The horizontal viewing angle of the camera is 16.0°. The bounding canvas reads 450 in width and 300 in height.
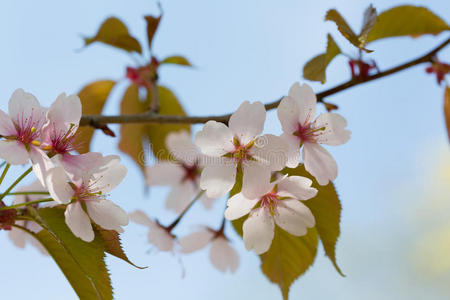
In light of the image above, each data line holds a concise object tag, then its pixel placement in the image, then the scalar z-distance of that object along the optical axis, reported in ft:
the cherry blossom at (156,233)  2.41
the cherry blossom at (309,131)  2.06
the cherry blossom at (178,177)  2.63
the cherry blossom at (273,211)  2.04
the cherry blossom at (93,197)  1.99
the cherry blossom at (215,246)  2.49
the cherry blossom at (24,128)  1.99
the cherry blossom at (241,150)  2.03
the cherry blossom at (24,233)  2.26
